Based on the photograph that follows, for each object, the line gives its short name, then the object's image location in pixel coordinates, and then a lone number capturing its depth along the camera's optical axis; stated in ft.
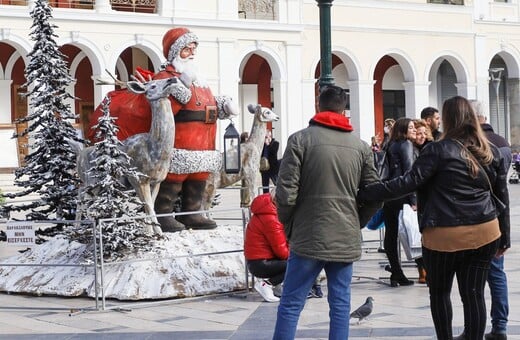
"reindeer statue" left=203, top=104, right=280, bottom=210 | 37.29
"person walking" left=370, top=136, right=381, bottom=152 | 78.57
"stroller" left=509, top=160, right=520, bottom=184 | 94.71
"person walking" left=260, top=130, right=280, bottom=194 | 75.20
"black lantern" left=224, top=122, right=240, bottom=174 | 35.88
